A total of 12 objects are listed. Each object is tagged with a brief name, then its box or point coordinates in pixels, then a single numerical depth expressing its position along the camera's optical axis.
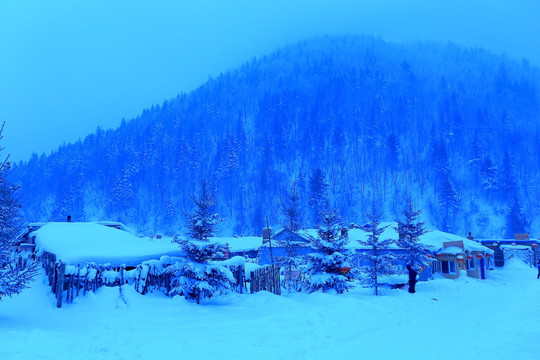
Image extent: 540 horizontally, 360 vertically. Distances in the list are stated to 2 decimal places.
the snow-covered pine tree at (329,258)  18.95
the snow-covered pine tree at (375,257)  21.00
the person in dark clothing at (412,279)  21.39
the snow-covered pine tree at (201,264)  14.68
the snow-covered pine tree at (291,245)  25.12
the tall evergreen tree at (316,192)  92.29
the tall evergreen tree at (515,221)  86.56
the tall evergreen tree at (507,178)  102.75
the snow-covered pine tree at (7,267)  10.23
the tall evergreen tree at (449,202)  95.38
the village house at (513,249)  58.91
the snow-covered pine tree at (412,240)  23.48
